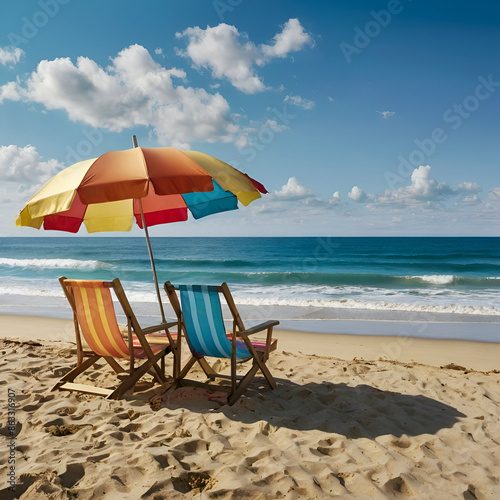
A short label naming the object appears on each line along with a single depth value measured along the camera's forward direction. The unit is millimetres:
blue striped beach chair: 3561
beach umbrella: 3199
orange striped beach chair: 3590
